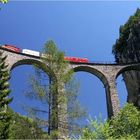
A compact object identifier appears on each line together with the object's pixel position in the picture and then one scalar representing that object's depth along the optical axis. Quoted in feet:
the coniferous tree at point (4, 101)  102.53
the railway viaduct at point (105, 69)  149.07
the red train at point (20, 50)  165.05
